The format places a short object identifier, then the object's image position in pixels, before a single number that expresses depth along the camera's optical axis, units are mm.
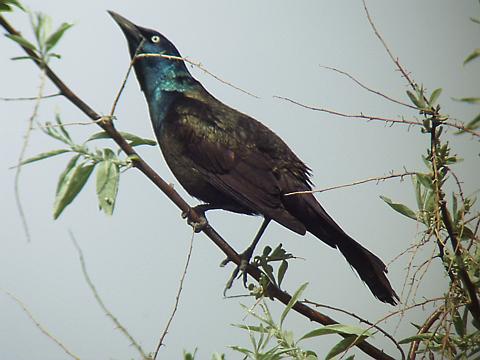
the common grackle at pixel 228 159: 6351
